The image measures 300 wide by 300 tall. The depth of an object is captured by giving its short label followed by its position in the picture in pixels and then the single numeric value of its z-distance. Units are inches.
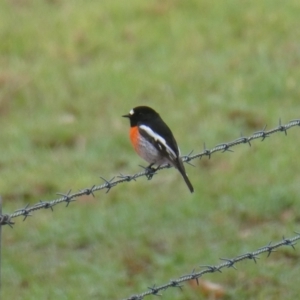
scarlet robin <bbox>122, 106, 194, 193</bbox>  486.3
